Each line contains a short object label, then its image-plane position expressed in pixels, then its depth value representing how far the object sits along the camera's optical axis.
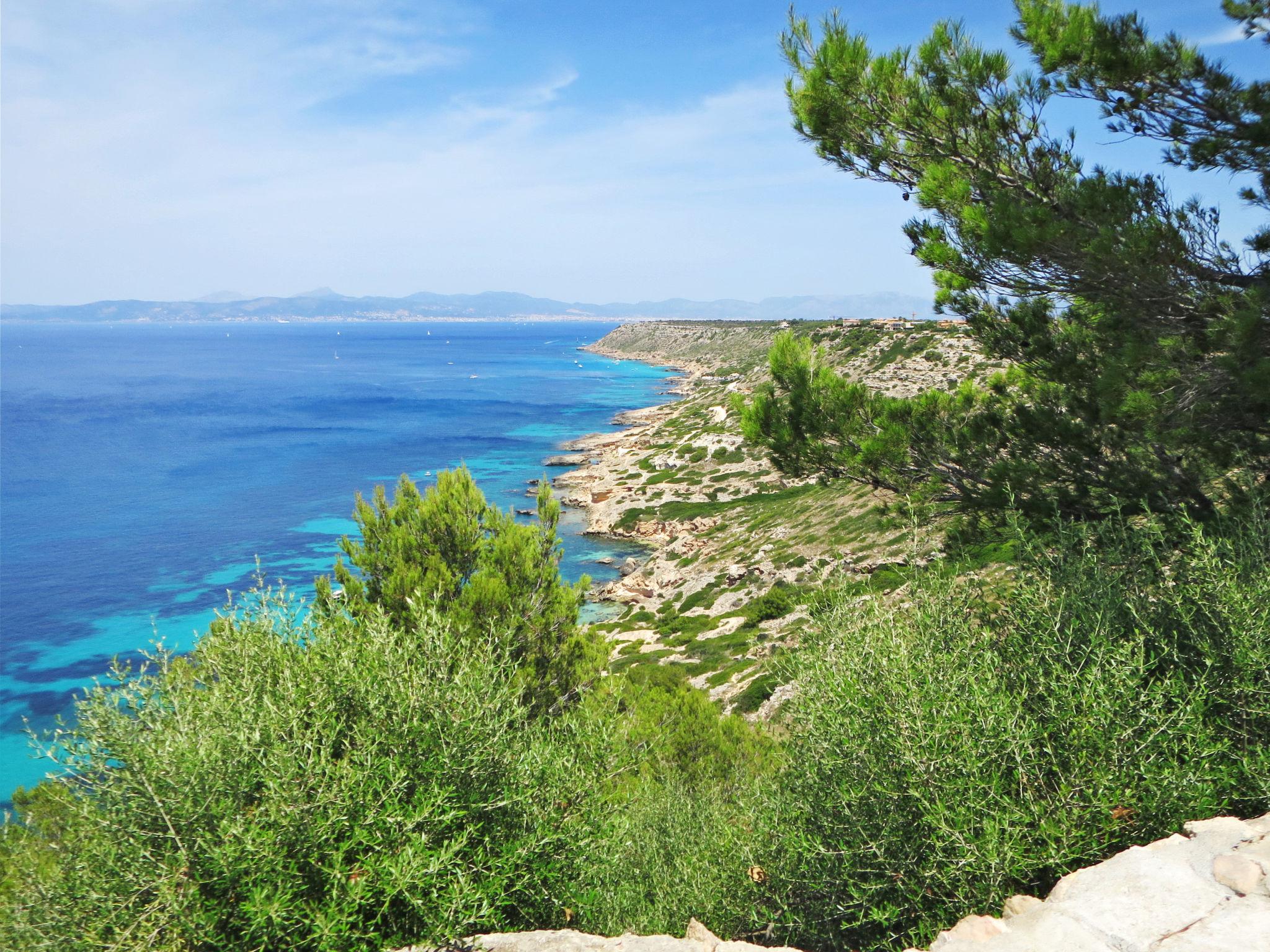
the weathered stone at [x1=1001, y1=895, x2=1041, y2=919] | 5.22
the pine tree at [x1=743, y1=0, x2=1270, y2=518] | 7.89
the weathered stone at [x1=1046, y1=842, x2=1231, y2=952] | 4.61
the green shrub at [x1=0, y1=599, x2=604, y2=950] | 5.72
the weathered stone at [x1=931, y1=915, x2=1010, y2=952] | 5.02
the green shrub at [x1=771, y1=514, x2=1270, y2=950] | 5.61
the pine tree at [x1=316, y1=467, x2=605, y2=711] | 12.15
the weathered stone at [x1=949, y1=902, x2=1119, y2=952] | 4.61
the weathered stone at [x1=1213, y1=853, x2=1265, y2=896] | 4.68
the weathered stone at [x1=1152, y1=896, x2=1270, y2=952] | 4.25
